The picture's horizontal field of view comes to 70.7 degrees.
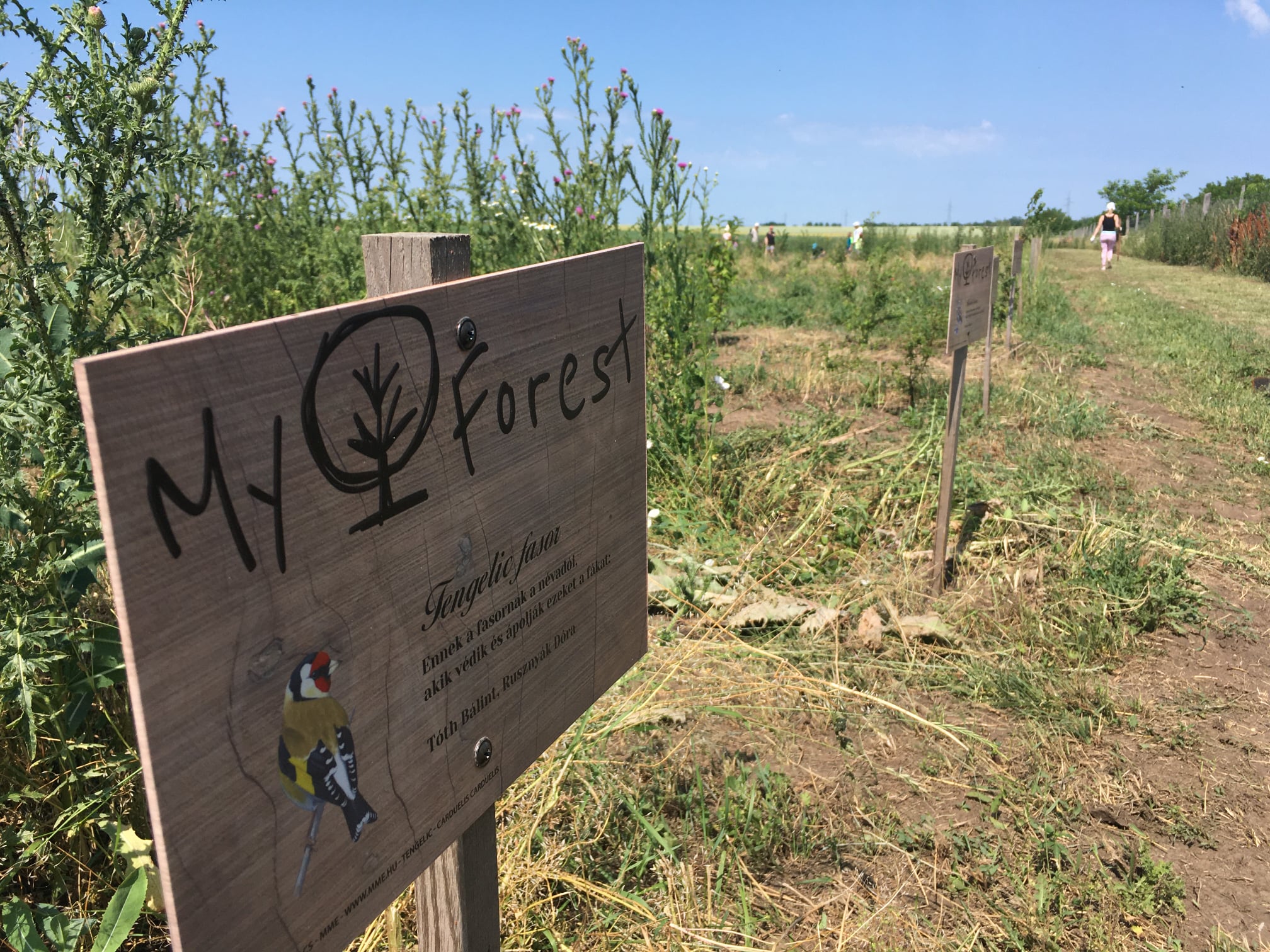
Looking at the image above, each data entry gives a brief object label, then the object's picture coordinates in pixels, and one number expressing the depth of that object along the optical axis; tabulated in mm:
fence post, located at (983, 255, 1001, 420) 6163
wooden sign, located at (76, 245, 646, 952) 737
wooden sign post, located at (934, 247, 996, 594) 3840
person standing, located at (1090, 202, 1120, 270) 18322
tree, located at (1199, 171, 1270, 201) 36062
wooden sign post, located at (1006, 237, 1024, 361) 8586
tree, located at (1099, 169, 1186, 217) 58697
